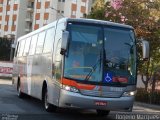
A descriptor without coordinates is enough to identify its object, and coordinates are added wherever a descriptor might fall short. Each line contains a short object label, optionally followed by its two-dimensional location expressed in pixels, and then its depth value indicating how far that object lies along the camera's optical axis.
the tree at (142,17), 31.55
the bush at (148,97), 29.58
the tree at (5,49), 87.12
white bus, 14.10
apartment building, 86.12
